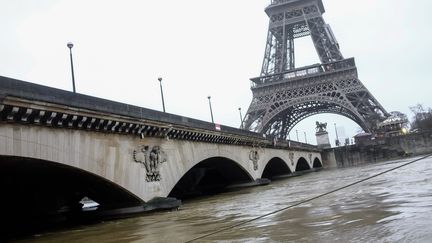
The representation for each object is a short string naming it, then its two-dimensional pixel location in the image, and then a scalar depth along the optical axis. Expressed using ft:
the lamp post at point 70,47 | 69.72
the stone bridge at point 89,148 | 52.80
